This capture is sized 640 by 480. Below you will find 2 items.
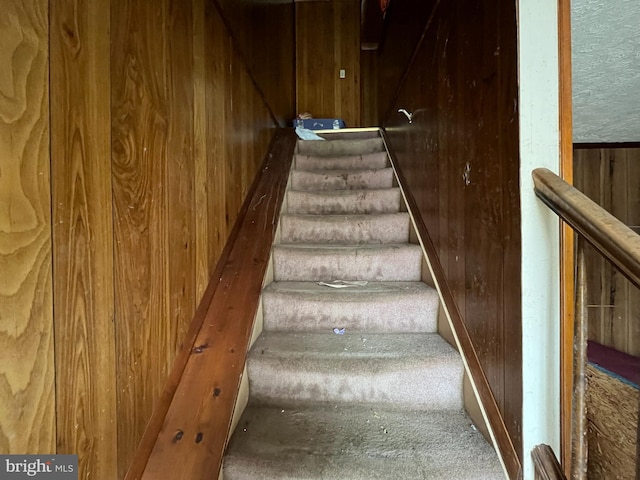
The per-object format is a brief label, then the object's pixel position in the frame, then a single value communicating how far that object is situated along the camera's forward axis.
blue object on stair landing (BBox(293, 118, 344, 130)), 3.67
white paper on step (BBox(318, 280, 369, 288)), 1.48
